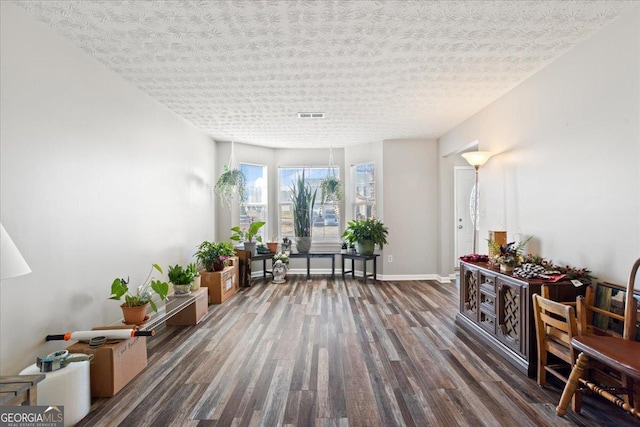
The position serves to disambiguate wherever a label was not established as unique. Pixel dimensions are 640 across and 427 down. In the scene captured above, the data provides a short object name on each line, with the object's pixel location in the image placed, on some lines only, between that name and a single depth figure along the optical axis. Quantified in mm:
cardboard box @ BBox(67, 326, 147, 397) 2059
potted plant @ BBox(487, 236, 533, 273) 2676
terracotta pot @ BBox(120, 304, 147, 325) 2549
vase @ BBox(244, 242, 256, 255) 5266
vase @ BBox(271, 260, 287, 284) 5446
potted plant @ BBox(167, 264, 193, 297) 3404
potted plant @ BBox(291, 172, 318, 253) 5801
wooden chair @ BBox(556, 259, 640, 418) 1577
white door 5984
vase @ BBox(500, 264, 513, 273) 2676
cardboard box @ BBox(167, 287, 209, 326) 3395
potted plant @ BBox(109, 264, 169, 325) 2488
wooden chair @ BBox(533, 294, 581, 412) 1862
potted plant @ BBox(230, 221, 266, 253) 5234
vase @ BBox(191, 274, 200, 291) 3613
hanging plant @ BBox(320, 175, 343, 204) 5680
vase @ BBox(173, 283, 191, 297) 3397
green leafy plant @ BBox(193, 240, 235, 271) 4277
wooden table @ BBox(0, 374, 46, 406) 1323
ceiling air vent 3969
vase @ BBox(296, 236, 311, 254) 5781
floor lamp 3578
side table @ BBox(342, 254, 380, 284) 5223
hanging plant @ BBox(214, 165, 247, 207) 5020
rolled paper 2078
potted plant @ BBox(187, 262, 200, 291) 3602
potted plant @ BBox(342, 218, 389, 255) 5207
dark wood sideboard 2281
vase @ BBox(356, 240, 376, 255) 5214
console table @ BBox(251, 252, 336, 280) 5652
